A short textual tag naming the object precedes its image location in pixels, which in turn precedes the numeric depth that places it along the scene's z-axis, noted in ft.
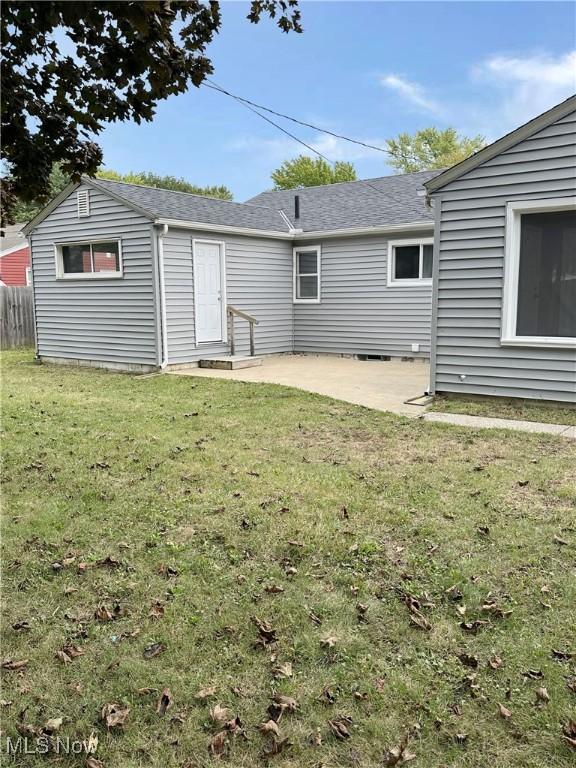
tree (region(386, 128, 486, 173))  137.35
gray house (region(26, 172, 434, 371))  36.24
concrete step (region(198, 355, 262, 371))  36.60
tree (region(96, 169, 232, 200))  154.30
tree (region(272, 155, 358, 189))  122.52
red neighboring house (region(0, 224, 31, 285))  92.63
